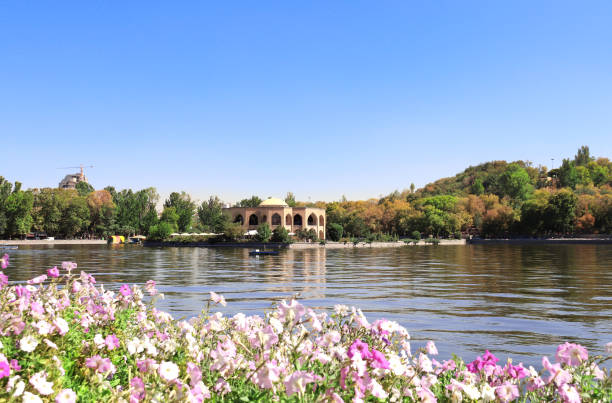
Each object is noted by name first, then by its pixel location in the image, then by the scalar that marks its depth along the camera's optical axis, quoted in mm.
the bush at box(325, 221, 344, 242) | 85438
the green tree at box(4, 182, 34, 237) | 89750
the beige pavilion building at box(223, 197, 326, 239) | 86500
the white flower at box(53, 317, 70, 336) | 4277
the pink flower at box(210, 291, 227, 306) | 5113
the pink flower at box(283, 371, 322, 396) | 2938
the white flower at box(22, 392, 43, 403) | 2936
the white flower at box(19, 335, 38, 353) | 3747
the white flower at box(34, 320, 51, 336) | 3999
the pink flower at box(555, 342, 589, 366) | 3670
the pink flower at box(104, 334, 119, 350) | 4432
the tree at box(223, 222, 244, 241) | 75438
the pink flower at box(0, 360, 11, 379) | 3119
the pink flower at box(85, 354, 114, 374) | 3624
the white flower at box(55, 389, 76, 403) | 3018
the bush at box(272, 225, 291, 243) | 72562
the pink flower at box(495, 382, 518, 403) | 3566
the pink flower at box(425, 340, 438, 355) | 4617
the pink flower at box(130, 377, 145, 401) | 3246
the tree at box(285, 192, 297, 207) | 117881
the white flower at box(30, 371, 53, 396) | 3119
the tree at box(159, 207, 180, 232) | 104938
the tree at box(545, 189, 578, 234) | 90312
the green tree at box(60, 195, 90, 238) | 101062
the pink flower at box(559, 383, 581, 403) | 3381
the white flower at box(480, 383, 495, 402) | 3428
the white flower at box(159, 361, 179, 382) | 3178
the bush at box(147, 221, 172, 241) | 83500
